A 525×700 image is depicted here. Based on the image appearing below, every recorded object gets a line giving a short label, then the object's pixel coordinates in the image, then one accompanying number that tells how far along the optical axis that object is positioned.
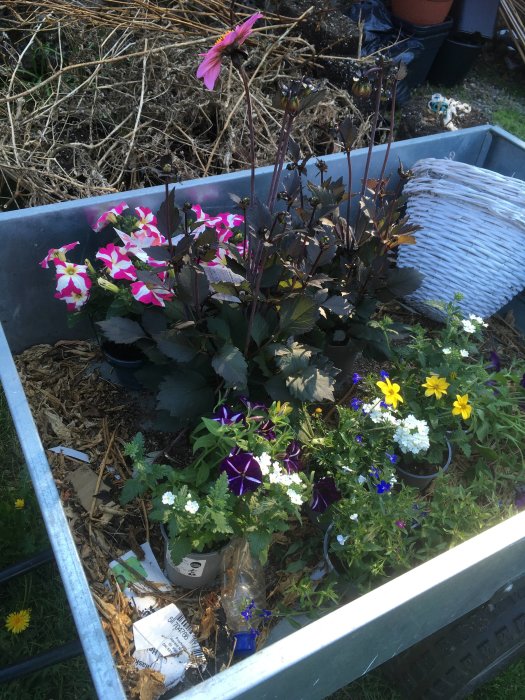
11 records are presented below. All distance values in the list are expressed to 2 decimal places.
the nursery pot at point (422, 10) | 4.32
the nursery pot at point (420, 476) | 1.69
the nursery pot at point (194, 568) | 1.41
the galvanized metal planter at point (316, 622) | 0.89
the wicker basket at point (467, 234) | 2.09
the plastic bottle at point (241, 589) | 1.44
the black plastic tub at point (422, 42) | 4.27
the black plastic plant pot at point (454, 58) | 4.60
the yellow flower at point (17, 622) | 1.65
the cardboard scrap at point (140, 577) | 1.46
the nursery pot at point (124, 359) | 1.79
